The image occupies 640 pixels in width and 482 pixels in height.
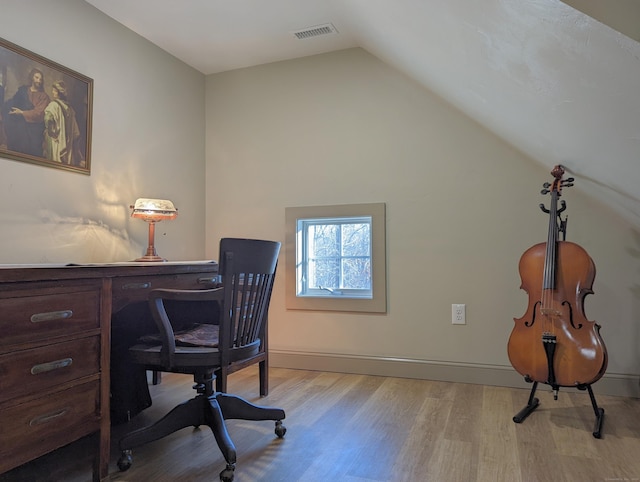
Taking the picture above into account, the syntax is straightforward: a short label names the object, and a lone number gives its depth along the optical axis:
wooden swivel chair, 1.61
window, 2.90
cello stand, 1.89
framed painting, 2.02
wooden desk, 1.29
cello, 1.88
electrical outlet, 2.71
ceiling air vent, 2.74
